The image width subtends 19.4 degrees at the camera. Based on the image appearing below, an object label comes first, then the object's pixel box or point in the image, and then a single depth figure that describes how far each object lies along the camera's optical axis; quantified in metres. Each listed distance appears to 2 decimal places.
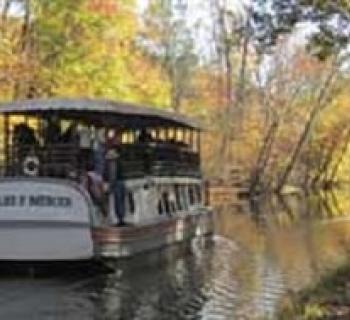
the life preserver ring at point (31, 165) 28.23
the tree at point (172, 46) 79.12
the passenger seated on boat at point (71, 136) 28.80
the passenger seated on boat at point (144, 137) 31.44
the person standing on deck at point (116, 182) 28.14
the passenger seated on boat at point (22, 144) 28.59
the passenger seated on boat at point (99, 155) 27.88
